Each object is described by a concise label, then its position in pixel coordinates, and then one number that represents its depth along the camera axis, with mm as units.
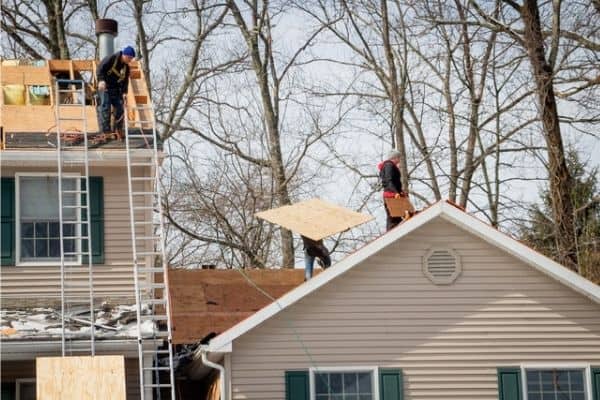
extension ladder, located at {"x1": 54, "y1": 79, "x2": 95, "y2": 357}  18922
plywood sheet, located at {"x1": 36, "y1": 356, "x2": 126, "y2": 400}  16250
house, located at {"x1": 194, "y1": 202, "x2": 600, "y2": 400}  18094
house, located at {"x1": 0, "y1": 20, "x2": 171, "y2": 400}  18781
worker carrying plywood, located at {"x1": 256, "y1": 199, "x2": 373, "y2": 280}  19386
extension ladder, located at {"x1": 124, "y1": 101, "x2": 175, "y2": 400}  17625
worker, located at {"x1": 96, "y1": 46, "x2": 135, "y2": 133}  19797
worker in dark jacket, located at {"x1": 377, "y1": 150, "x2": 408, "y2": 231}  19406
